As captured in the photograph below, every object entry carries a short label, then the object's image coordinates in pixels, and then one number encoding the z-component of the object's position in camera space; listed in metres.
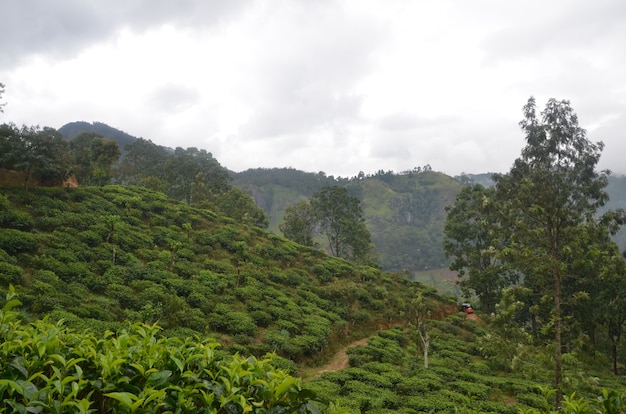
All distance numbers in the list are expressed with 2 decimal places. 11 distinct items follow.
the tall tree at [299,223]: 45.84
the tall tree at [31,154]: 17.69
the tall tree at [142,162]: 51.31
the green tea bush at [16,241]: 14.16
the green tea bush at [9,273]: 12.14
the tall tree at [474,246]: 28.97
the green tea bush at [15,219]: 15.64
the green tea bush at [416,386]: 12.41
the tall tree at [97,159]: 35.31
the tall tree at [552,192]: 9.09
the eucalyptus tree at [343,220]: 46.03
